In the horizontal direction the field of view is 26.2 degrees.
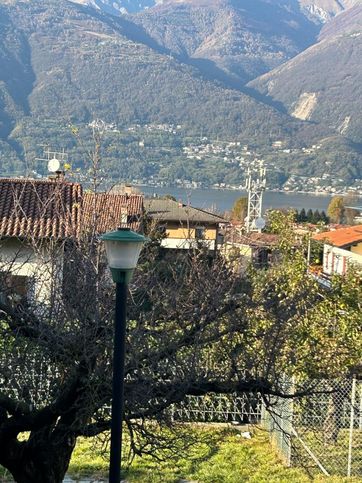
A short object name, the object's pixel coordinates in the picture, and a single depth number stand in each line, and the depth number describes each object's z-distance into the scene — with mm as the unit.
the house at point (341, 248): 38188
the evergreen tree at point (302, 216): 65038
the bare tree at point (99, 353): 7398
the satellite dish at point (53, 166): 18506
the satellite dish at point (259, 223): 33062
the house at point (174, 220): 36147
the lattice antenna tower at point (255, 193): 45662
